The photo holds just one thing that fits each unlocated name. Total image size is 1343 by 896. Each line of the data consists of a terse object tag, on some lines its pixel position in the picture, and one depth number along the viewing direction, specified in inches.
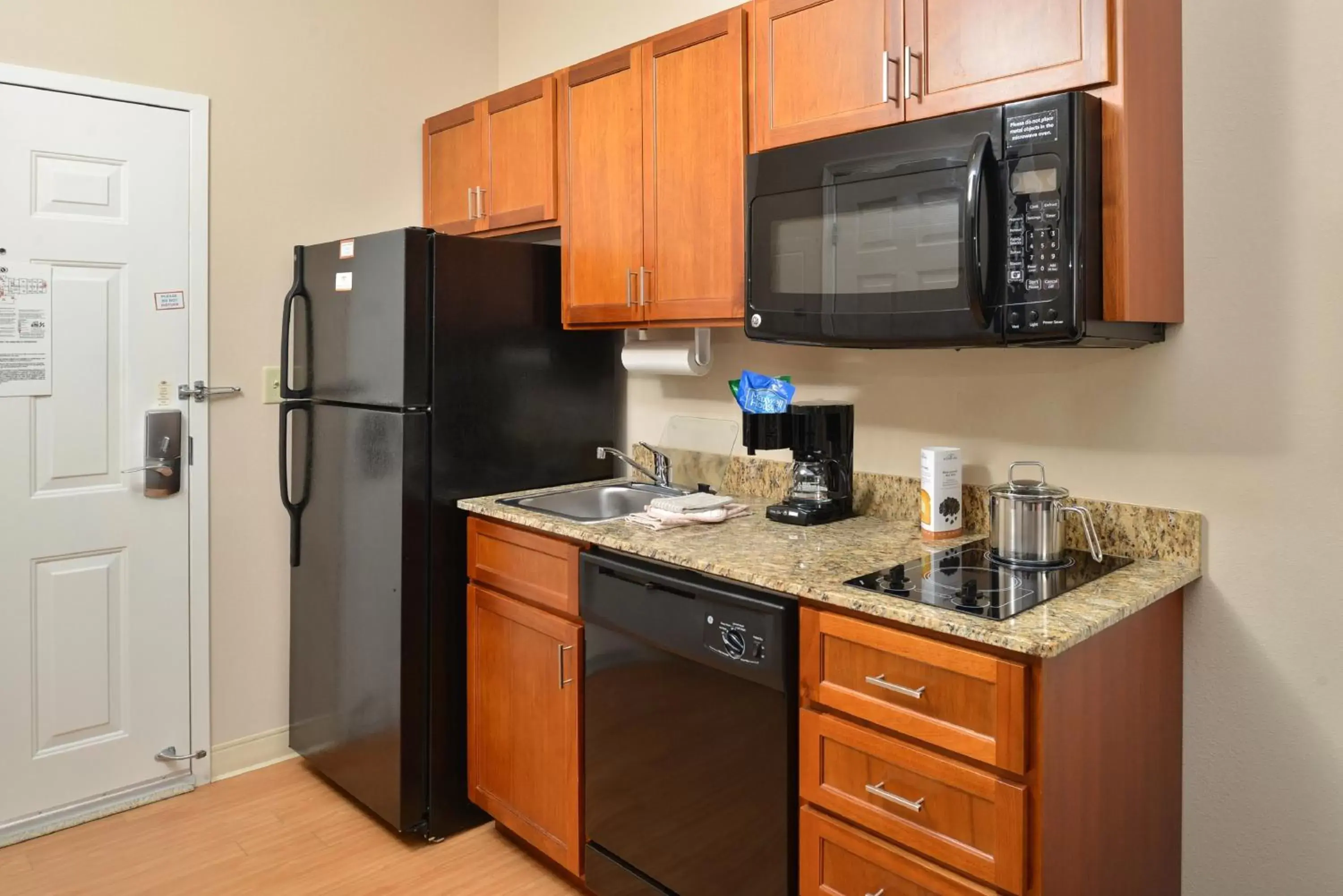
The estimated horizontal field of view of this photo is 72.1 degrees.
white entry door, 96.2
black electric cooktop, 58.8
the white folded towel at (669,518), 84.4
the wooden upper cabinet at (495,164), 104.2
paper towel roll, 99.1
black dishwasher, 65.5
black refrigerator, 94.3
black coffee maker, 85.2
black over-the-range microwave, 59.4
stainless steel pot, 67.9
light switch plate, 112.7
